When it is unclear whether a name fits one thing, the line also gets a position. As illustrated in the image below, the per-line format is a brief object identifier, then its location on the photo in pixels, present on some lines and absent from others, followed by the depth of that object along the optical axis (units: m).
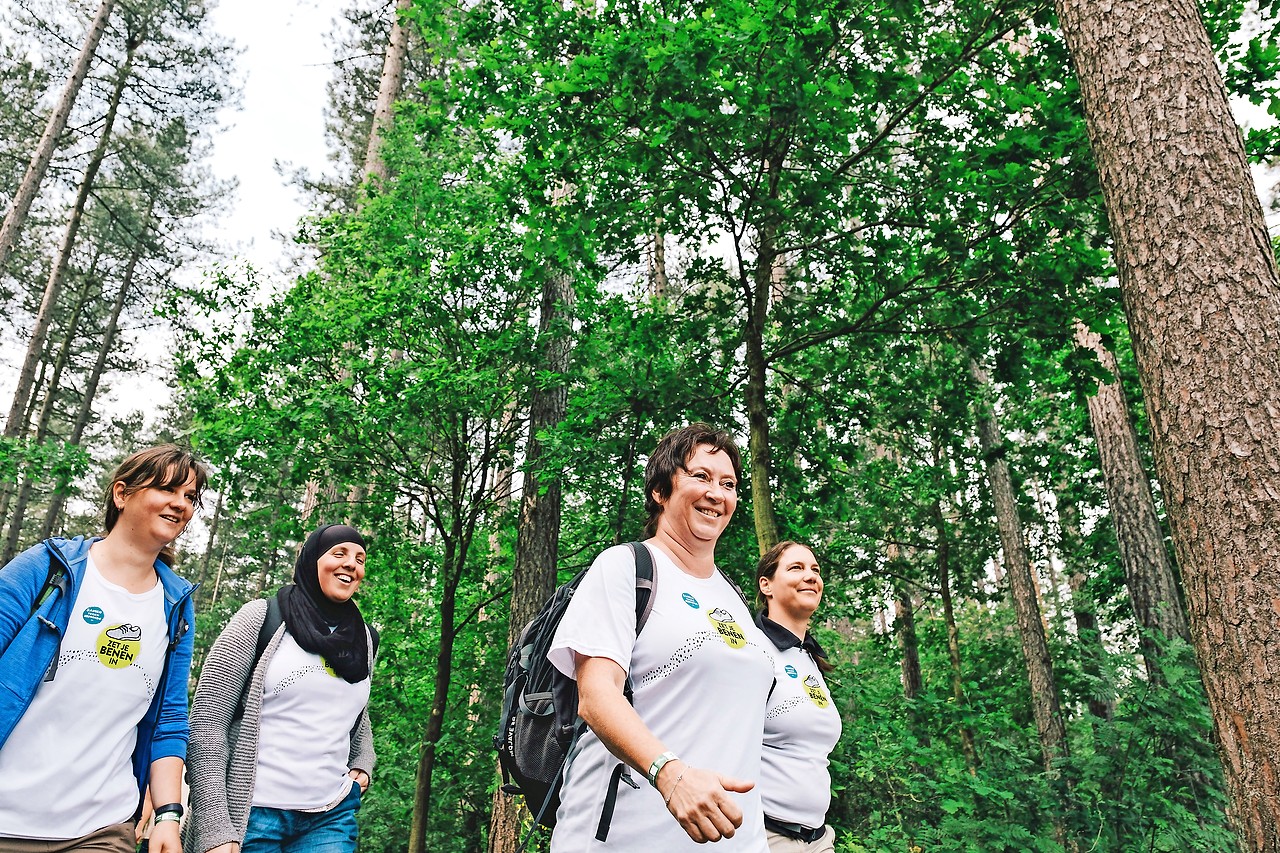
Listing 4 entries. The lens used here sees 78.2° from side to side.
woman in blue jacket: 2.19
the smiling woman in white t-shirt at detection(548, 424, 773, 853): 1.84
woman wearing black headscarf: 2.81
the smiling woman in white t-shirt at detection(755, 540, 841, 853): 3.01
